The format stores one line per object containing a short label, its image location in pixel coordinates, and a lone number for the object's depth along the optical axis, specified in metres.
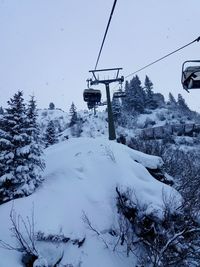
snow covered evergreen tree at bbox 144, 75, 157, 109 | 54.66
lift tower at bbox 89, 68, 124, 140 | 13.61
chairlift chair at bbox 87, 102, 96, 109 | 14.34
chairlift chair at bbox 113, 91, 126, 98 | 15.51
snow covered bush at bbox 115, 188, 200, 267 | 6.72
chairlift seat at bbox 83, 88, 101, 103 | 13.86
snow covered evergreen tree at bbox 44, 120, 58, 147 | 23.54
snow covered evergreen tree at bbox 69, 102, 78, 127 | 53.18
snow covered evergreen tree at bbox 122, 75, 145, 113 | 52.89
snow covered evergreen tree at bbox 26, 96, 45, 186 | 8.25
